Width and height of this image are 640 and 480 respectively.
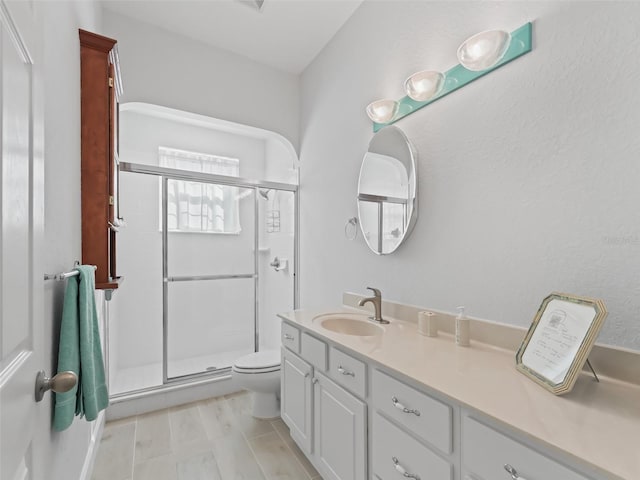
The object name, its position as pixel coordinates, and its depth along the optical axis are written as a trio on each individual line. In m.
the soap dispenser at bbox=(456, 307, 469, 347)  1.34
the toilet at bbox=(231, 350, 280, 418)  2.22
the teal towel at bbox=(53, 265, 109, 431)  1.04
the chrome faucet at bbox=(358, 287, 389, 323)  1.79
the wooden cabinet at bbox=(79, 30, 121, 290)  1.47
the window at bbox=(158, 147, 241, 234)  2.92
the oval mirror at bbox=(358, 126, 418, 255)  1.74
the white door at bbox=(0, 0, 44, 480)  0.52
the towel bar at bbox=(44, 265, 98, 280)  0.96
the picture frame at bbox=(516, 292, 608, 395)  0.88
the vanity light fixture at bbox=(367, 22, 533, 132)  1.25
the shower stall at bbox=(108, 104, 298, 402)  2.90
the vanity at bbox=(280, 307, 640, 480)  0.70
